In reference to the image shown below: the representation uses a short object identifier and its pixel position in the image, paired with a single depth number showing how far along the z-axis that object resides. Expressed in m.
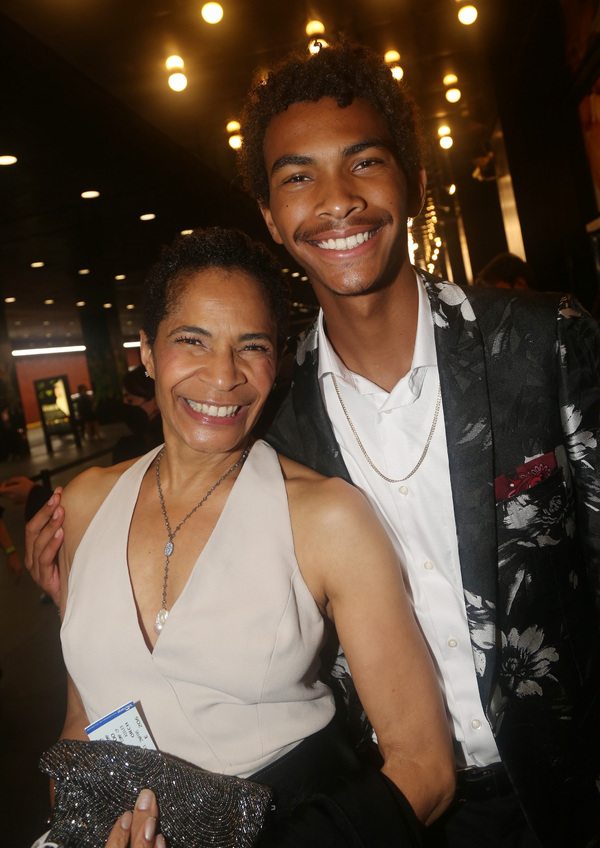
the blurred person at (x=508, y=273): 4.29
